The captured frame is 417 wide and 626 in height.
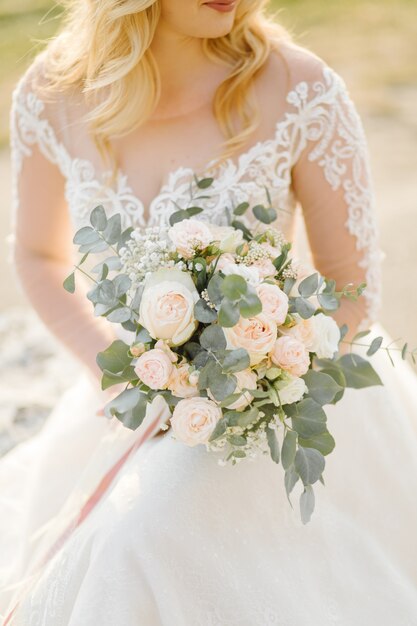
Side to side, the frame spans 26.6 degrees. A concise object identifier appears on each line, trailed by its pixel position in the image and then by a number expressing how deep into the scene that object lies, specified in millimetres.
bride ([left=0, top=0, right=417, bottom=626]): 1970
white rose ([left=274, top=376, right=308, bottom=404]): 1746
